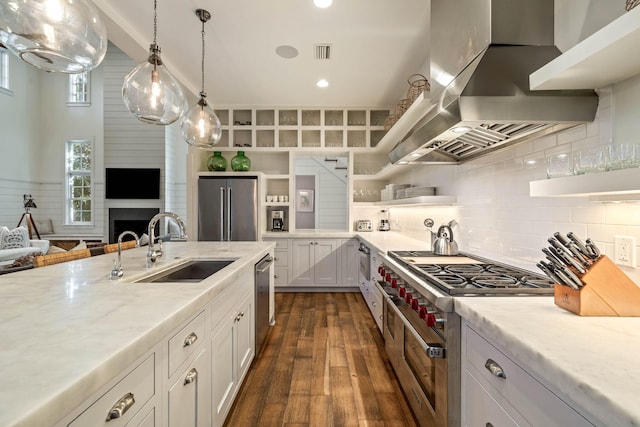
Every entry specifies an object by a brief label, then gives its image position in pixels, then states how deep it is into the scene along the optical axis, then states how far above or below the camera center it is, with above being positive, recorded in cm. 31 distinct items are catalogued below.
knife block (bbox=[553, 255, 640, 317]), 98 -25
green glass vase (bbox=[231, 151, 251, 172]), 480 +78
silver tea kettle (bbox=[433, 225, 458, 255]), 242 -23
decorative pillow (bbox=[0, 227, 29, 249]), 564 -46
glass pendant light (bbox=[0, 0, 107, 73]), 118 +72
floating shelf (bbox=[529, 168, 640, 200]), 85 +10
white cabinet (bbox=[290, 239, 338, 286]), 469 -71
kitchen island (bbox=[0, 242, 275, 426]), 56 -31
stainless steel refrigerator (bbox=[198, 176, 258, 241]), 462 +10
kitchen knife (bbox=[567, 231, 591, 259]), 106 -10
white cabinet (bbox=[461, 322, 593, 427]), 77 -52
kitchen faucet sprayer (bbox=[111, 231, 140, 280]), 147 -28
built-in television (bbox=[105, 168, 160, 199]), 729 +72
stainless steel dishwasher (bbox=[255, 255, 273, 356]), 255 -73
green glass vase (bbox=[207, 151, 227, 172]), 485 +80
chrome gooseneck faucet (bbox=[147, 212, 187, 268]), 179 -12
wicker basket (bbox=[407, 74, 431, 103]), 314 +128
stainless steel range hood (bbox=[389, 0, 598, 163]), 135 +60
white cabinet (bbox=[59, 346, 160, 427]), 68 -47
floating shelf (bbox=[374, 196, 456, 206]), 265 +12
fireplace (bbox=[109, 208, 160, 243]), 738 -13
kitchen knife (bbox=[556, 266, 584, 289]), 100 -20
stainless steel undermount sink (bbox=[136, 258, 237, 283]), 215 -40
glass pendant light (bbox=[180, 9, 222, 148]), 262 +76
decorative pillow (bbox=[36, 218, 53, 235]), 753 -30
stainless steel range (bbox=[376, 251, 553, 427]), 129 -49
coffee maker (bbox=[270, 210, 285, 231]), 508 -10
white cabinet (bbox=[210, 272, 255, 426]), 156 -76
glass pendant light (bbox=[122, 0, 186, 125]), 193 +77
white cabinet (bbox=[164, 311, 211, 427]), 108 -62
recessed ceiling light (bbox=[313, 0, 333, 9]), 247 +168
